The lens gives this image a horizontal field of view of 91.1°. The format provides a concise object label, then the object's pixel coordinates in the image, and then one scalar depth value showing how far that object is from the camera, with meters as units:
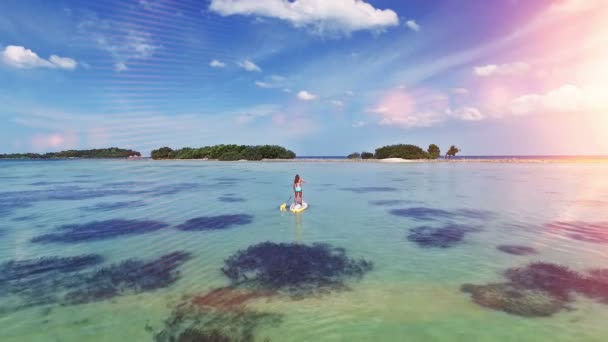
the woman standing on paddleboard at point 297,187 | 19.02
